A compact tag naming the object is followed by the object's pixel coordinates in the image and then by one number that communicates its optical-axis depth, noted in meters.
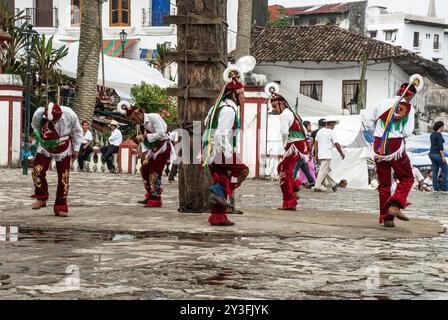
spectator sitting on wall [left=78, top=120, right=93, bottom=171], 25.98
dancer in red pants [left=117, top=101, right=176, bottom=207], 13.84
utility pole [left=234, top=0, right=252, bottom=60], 28.31
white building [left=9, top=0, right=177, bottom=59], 50.28
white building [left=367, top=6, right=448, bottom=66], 85.69
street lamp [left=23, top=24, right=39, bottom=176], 23.59
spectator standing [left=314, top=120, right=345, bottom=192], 20.77
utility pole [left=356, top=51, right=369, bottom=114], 45.59
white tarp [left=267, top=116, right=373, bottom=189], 27.81
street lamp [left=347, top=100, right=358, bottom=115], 48.98
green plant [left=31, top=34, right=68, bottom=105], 31.55
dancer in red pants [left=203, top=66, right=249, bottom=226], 11.12
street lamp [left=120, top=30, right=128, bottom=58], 43.75
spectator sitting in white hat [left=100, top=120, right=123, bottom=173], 26.12
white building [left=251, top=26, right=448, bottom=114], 47.50
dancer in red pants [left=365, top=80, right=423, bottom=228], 11.67
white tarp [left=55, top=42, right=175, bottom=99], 33.09
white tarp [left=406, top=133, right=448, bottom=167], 36.53
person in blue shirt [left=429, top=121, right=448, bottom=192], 23.14
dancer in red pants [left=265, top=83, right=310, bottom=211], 14.66
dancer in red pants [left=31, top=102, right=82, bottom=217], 11.99
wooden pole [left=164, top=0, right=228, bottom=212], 12.45
